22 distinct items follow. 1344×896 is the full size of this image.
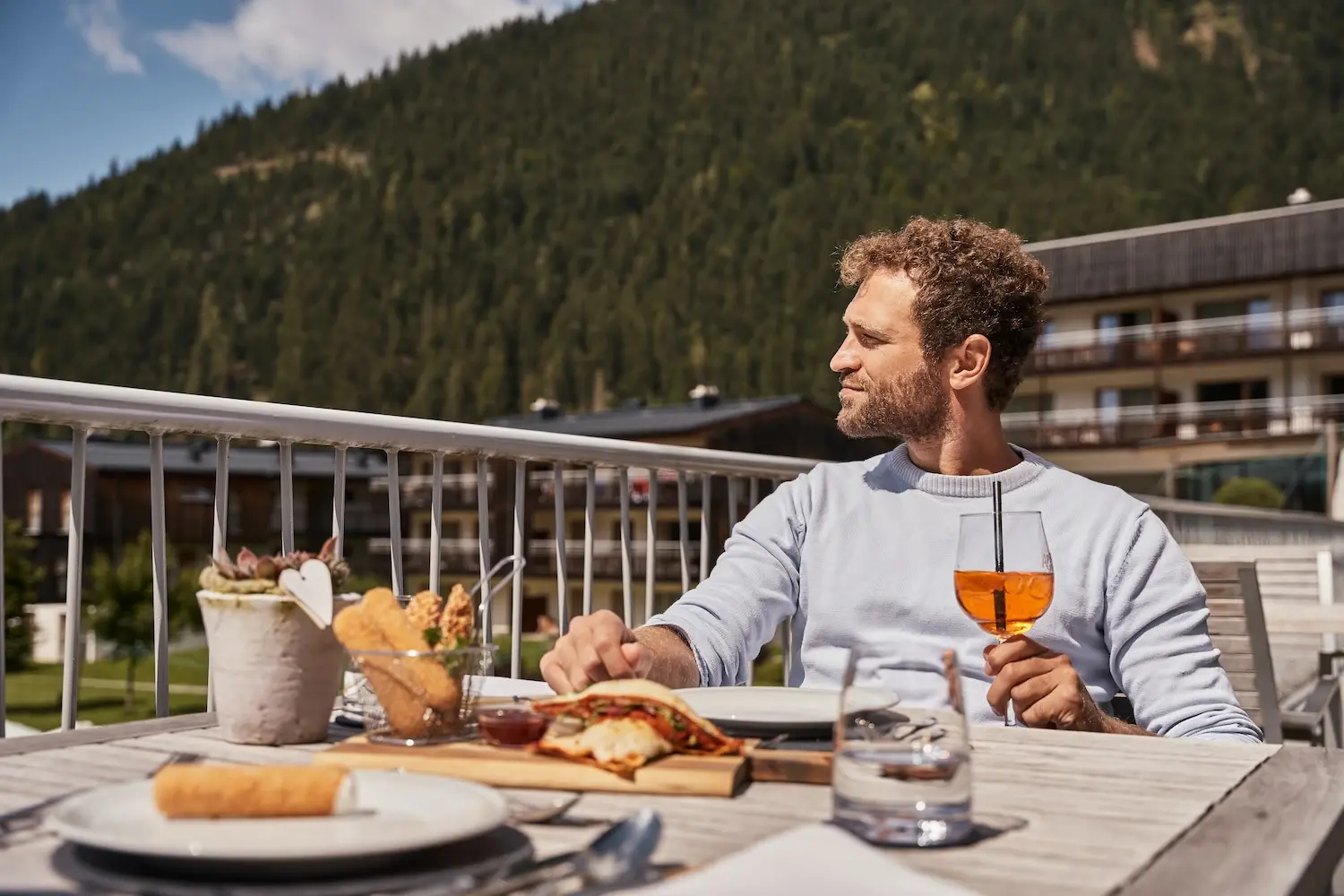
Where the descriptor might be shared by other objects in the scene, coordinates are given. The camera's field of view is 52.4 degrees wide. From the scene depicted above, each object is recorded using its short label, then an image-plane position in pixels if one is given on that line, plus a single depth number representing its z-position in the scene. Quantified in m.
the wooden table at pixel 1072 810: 0.82
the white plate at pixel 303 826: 0.74
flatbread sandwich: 1.05
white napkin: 0.71
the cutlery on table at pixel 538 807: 0.92
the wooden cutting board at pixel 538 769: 1.02
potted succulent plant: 1.18
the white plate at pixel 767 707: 1.22
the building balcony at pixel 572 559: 46.16
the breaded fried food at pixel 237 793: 0.80
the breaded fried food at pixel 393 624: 1.13
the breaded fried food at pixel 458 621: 1.15
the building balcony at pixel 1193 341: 34.69
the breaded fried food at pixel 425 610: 1.15
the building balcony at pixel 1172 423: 34.25
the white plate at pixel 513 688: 1.32
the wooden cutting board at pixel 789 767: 1.07
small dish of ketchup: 1.11
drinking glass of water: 0.88
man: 2.02
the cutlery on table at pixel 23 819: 0.88
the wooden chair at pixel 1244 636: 2.79
